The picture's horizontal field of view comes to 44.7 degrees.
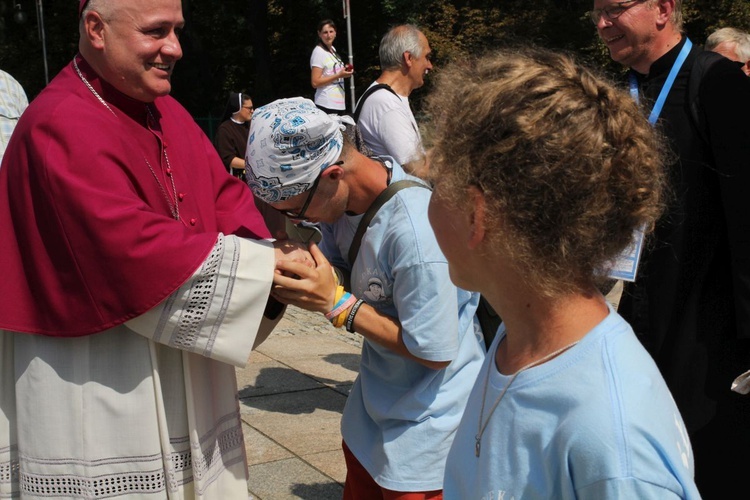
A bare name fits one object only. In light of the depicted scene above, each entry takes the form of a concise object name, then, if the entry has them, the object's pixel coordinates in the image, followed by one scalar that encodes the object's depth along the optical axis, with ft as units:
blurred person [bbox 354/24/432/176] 18.20
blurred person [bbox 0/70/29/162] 12.89
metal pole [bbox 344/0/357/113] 47.29
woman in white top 31.68
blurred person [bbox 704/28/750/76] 17.65
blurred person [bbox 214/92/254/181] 32.35
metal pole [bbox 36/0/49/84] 84.70
